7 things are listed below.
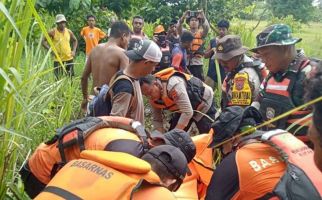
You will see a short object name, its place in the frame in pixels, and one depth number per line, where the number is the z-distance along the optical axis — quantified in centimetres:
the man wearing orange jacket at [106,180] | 137
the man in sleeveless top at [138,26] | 642
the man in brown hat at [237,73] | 299
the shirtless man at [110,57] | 357
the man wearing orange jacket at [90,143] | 184
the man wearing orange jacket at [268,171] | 149
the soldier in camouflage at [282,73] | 248
